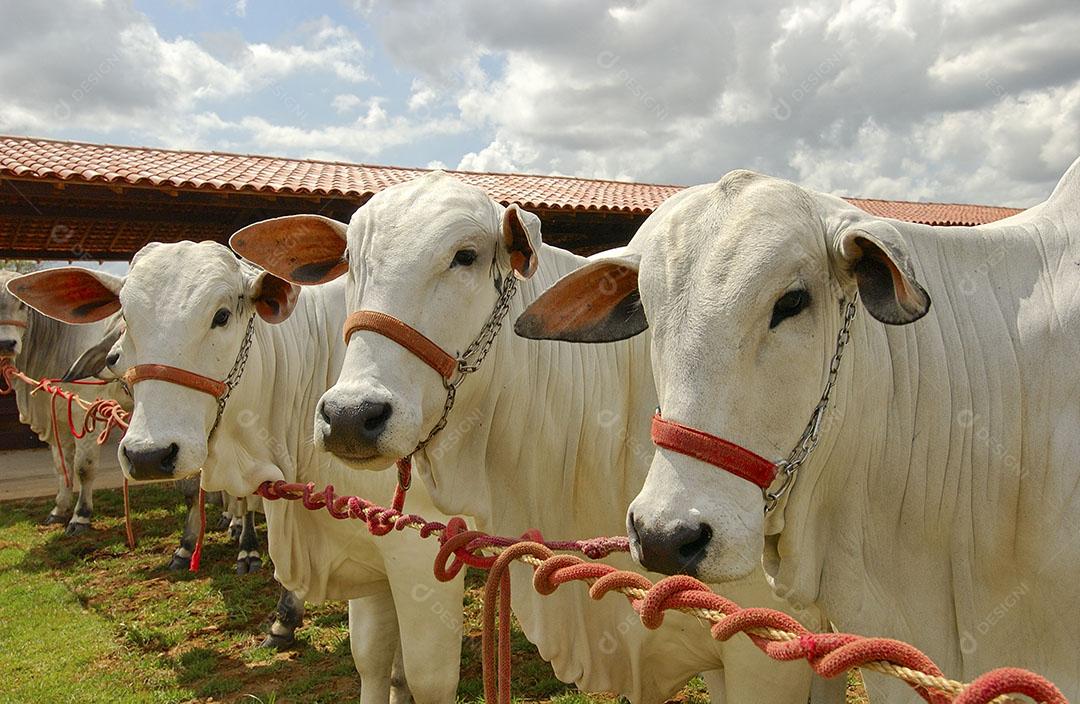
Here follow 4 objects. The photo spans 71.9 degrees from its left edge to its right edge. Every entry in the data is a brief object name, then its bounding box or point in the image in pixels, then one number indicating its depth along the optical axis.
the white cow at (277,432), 2.90
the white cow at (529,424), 2.25
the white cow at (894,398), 1.48
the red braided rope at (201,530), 3.74
